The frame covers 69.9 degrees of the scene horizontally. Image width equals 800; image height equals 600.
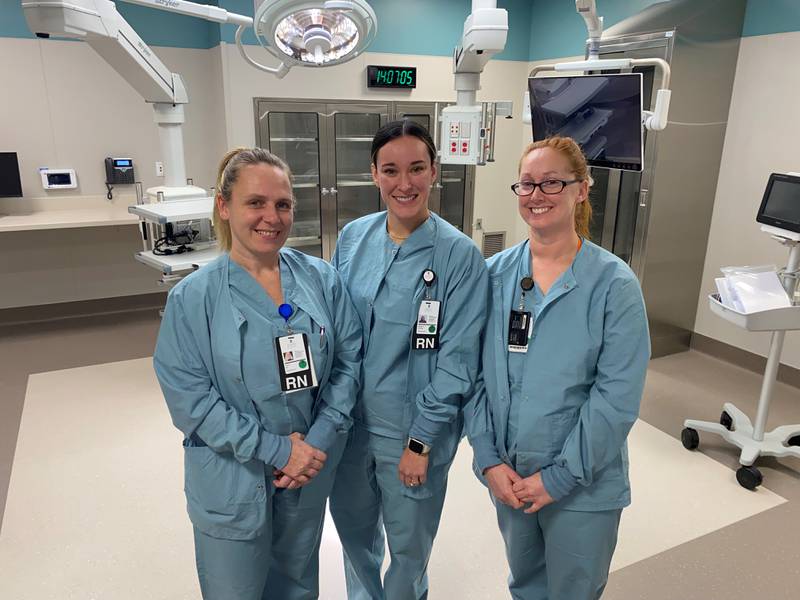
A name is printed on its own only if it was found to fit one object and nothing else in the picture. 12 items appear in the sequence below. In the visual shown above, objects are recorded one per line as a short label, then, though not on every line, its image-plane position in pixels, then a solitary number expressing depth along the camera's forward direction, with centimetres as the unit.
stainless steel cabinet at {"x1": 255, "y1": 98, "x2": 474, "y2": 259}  491
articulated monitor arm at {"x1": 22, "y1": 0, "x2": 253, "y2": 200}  224
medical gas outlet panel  231
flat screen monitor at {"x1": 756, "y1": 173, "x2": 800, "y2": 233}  272
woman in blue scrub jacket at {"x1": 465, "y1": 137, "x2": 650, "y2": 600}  142
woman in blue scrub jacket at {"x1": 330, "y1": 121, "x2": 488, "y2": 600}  157
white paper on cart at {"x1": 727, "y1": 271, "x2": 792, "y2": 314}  258
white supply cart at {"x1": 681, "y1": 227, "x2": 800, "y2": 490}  255
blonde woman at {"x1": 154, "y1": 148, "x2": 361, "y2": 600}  140
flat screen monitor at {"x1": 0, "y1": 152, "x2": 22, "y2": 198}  441
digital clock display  498
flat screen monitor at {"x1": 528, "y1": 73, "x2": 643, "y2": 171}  222
